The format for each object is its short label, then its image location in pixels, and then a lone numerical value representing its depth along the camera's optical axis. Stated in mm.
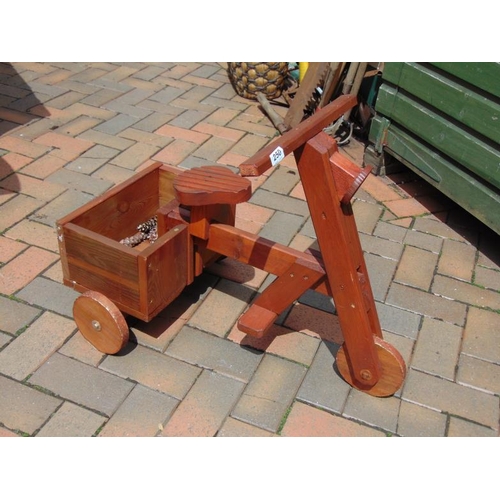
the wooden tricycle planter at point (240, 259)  2305
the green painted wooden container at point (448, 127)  3486
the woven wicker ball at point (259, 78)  5254
